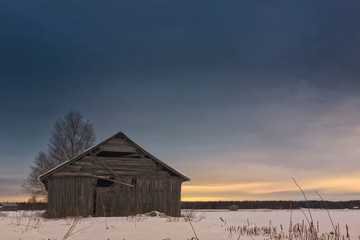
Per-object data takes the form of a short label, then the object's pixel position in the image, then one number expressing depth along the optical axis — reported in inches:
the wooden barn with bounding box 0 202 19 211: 2210.8
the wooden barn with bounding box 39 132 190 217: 920.9
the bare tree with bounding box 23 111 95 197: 1497.3
